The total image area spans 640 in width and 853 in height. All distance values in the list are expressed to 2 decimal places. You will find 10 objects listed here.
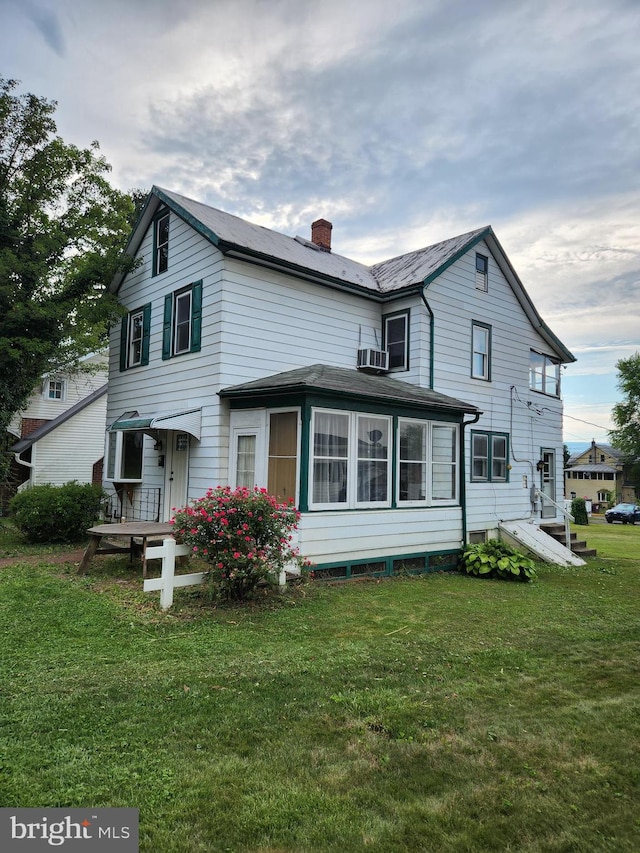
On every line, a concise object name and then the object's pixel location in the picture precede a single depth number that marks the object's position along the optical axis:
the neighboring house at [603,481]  65.81
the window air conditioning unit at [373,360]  12.87
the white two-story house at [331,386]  9.67
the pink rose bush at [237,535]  7.05
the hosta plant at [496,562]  10.56
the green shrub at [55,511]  11.89
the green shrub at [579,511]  34.93
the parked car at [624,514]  42.16
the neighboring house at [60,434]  22.30
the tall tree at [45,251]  14.13
